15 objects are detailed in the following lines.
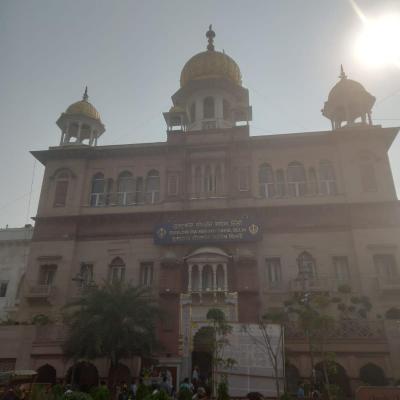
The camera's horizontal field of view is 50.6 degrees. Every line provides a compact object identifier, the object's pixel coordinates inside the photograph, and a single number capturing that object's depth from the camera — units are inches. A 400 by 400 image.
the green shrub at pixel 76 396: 414.0
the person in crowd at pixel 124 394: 593.3
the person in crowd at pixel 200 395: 426.0
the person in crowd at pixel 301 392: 648.6
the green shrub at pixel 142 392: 460.1
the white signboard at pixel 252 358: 539.5
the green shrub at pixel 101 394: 462.7
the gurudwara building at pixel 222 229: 840.3
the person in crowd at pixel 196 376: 721.6
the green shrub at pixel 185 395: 444.8
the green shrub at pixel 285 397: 472.1
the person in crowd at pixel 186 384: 591.9
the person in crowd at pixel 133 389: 598.2
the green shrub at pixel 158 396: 400.8
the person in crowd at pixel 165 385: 634.8
